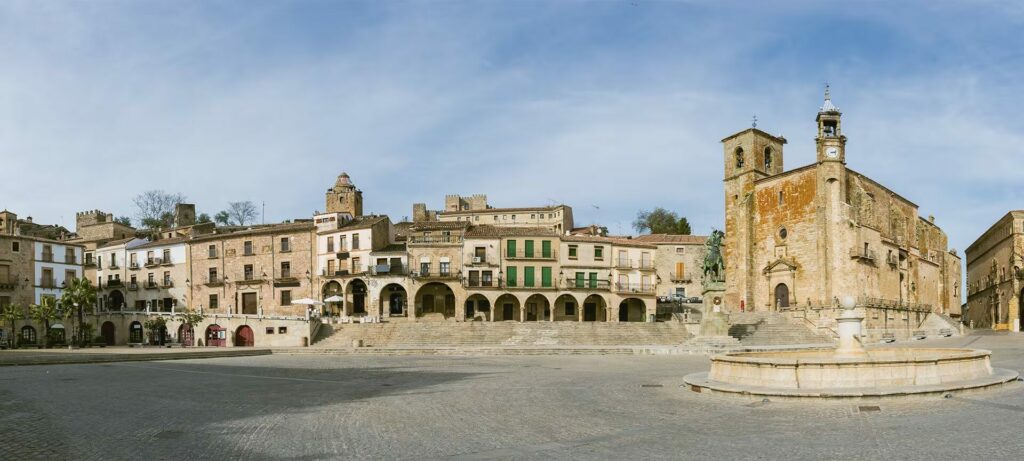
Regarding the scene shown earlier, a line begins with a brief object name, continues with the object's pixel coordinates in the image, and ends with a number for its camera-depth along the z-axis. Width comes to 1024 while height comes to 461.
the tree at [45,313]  51.50
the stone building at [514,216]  96.35
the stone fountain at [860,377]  13.67
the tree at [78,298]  52.91
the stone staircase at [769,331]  43.69
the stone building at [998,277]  60.84
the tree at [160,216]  90.81
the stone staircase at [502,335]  43.09
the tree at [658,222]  101.00
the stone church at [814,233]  52.78
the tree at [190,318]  51.75
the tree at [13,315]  50.38
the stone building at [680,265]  70.56
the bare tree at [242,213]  104.75
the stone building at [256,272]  57.94
